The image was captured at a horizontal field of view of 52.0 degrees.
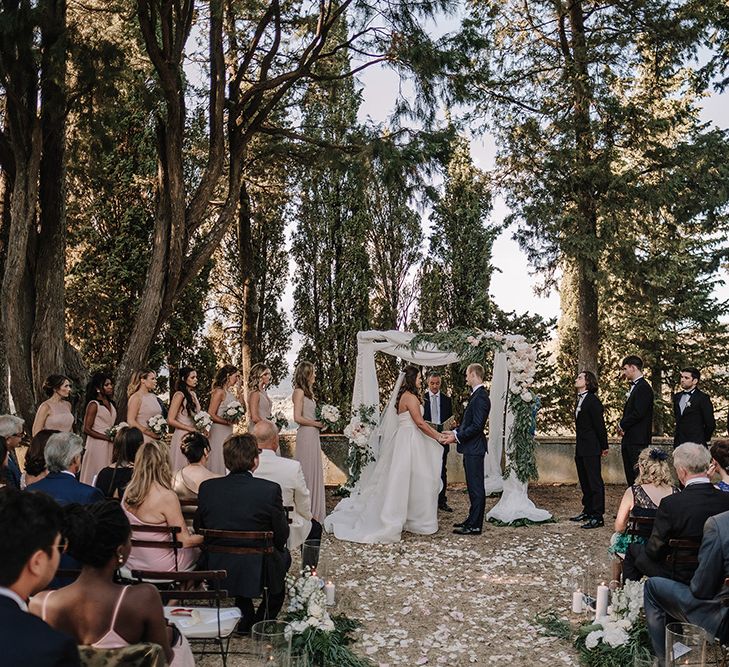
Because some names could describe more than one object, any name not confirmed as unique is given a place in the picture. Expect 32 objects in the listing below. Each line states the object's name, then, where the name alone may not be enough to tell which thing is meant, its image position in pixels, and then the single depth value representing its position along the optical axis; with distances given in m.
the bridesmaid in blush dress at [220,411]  9.29
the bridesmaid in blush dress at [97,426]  8.45
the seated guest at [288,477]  5.87
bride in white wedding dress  8.41
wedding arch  9.35
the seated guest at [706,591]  4.07
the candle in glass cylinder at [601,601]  5.08
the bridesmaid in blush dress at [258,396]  9.12
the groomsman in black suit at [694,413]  9.28
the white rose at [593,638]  4.79
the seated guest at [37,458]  5.14
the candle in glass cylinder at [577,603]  5.62
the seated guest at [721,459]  5.27
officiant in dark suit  10.13
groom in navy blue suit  8.34
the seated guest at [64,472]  4.49
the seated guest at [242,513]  4.70
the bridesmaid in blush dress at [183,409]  8.93
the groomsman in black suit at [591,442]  8.92
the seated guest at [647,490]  5.29
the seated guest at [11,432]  5.83
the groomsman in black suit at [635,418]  8.91
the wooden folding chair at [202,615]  4.00
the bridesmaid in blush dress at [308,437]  8.62
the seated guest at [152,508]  4.64
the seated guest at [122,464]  5.41
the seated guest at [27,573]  1.81
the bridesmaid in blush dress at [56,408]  7.90
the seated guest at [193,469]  5.39
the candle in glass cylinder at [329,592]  5.41
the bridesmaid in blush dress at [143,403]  8.66
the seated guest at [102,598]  2.81
